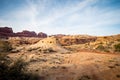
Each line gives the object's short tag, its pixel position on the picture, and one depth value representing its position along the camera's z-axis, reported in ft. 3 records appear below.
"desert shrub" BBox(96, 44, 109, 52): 45.15
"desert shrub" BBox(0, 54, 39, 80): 13.07
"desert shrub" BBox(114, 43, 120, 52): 43.16
